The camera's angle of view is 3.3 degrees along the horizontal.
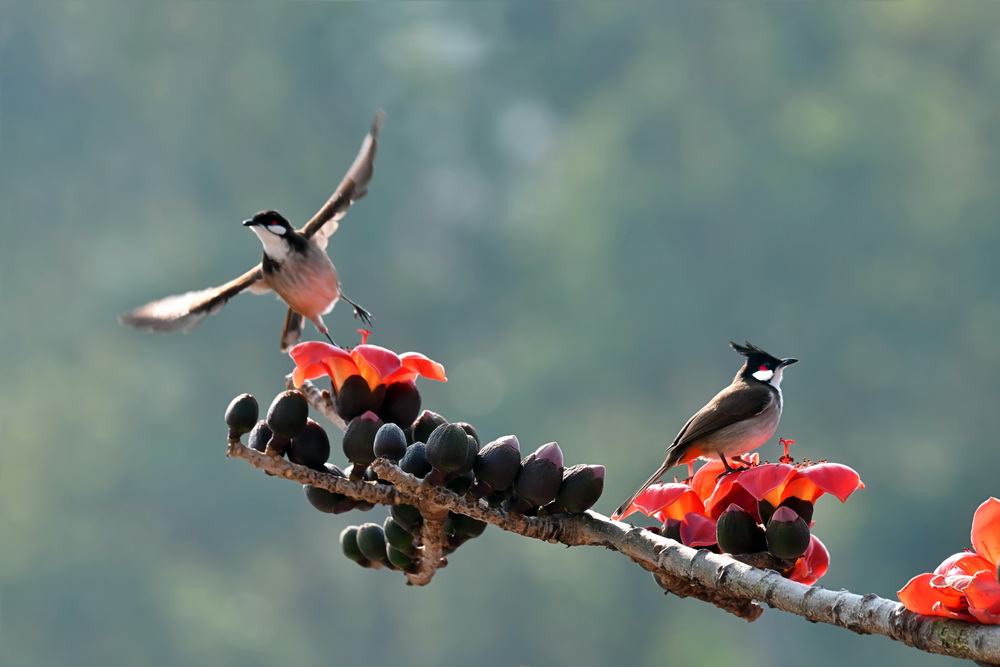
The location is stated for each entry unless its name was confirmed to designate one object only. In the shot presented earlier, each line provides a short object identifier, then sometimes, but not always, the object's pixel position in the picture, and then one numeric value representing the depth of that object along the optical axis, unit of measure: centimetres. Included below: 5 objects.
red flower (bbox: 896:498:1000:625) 1153
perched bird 1206
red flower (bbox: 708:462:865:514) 1172
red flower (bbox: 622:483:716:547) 1176
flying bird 1251
